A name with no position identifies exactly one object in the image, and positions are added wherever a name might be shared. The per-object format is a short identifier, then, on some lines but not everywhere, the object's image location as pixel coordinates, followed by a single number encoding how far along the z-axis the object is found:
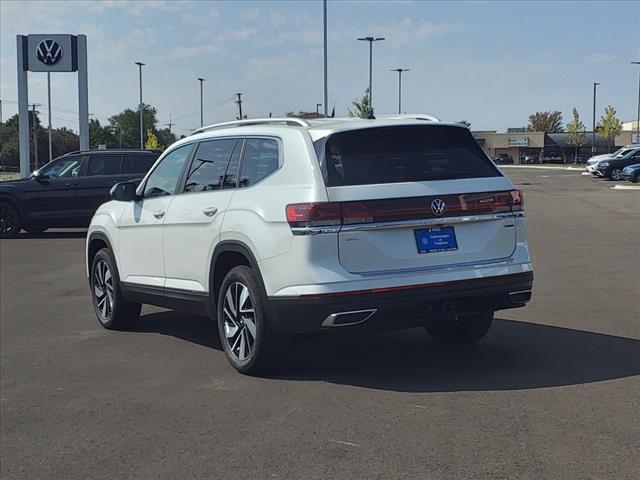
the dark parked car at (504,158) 95.93
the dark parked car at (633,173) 38.50
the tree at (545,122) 133.12
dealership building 102.38
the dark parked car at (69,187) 17.50
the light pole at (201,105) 68.36
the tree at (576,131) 91.75
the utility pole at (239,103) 75.88
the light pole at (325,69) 38.28
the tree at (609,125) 85.62
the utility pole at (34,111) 76.24
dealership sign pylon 28.06
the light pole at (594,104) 84.94
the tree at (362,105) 54.38
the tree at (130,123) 133.46
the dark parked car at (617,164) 42.32
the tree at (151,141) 81.62
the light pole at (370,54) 50.75
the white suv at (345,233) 5.27
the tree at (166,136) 131.43
